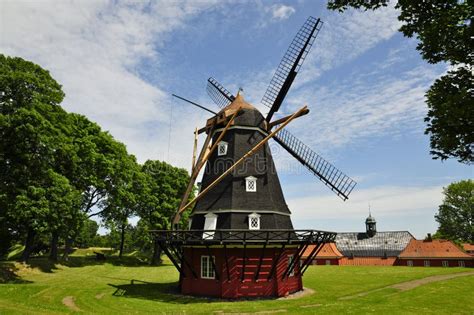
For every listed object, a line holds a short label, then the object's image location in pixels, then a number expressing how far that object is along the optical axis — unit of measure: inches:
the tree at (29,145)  863.1
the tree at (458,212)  2207.2
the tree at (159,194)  1628.9
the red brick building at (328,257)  2053.4
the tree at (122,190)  1427.2
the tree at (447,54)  362.3
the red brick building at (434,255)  1849.2
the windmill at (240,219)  754.8
